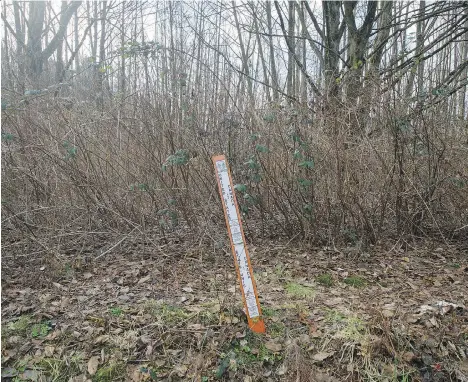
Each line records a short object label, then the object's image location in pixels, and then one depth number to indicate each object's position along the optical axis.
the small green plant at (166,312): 3.10
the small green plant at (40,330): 2.94
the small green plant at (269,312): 3.18
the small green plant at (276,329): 2.99
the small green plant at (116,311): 3.17
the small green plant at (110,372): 2.64
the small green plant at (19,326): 2.96
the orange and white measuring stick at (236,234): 2.78
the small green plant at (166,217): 4.56
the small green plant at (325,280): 3.82
